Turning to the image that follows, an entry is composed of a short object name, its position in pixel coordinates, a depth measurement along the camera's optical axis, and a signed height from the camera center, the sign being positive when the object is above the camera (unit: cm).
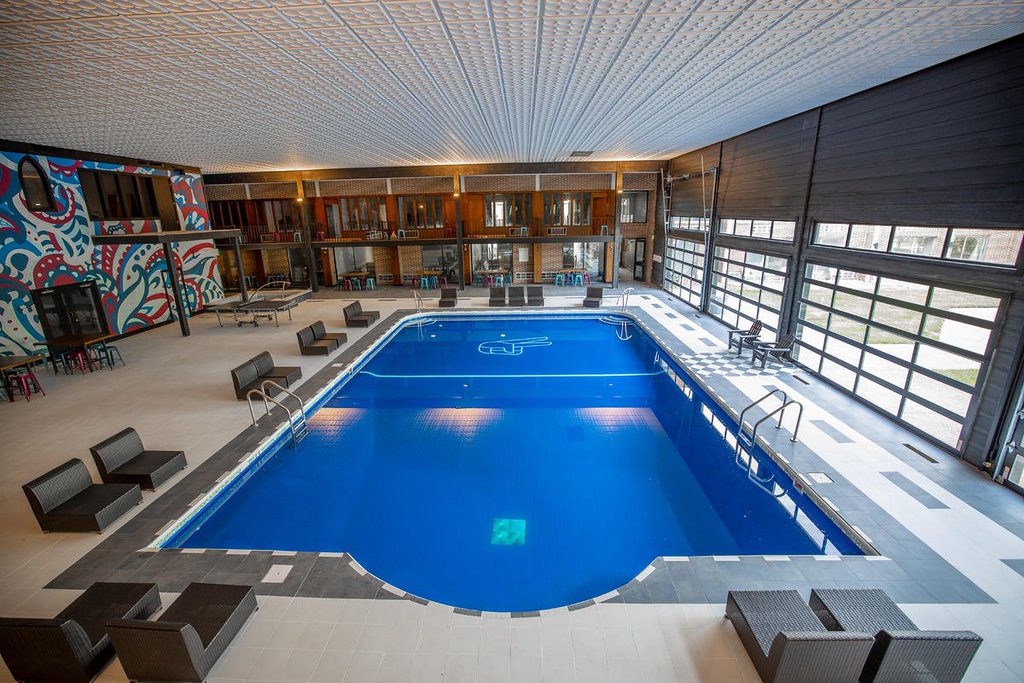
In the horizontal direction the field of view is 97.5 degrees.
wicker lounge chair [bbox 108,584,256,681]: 323 -310
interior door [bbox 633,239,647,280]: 2106 -193
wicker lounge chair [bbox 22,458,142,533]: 494 -302
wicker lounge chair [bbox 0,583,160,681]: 321 -309
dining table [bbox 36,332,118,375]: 1005 -250
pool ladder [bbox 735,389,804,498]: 626 -356
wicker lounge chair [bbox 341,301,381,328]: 1377 -289
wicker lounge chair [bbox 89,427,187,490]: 568 -301
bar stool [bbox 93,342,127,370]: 1062 -299
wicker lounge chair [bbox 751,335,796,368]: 986 -295
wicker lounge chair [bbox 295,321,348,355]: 1097 -291
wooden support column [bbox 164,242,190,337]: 1272 -178
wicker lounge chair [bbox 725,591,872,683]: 310 -310
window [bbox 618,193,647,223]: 2083 +37
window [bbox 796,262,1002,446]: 621 -208
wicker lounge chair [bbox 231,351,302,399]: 849 -295
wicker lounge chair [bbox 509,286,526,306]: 1673 -284
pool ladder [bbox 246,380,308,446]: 763 -338
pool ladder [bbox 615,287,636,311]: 1587 -304
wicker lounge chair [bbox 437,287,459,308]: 1667 -291
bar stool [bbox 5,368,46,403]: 873 -299
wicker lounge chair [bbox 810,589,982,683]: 301 -296
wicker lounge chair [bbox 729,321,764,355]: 1066 -284
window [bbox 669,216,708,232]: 1520 -32
